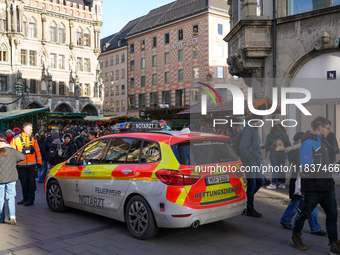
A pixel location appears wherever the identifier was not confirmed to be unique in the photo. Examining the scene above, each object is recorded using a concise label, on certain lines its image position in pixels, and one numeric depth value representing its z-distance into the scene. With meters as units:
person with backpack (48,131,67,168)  12.04
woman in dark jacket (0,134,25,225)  7.05
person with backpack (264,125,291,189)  10.91
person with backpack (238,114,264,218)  7.47
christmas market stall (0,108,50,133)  22.17
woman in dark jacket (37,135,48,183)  12.92
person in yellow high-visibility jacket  8.61
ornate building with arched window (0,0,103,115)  47.41
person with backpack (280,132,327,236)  6.11
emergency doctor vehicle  5.57
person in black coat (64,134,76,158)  12.57
